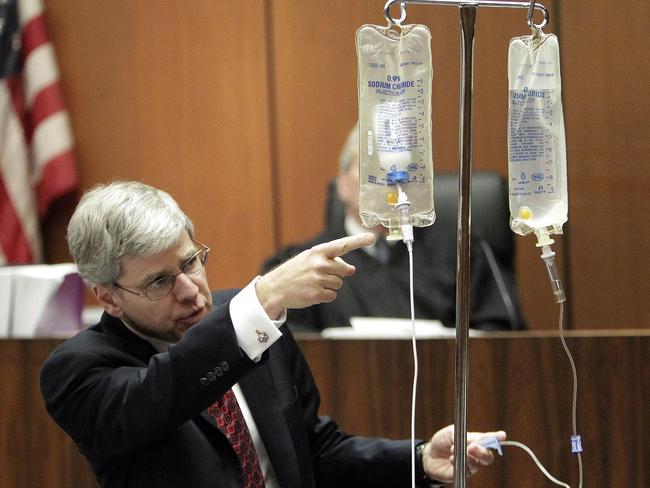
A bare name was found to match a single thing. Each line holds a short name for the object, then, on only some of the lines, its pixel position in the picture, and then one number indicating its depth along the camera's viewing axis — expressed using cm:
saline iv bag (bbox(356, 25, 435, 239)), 471
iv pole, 468
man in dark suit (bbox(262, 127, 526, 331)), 664
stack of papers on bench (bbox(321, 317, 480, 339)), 556
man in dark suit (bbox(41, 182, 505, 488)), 482
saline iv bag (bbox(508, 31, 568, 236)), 475
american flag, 859
